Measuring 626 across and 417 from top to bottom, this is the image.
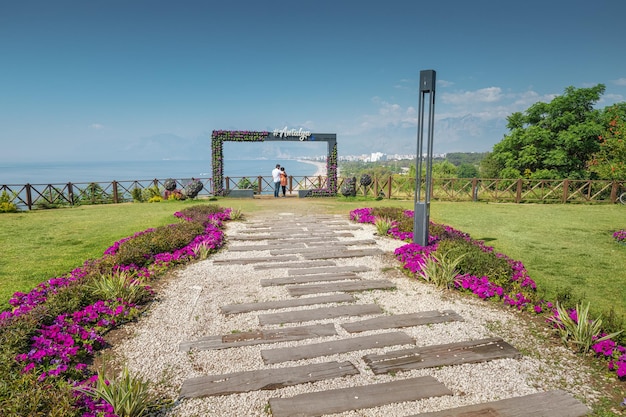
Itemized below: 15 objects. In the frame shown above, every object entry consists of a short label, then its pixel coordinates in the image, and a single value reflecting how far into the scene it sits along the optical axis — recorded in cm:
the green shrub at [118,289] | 518
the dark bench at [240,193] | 2084
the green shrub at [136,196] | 1947
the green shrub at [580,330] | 398
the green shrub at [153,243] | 682
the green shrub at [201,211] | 1151
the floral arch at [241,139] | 2091
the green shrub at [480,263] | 586
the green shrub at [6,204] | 1520
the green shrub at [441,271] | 599
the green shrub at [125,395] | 292
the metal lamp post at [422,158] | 701
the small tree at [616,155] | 1102
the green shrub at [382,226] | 987
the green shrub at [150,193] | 1953
